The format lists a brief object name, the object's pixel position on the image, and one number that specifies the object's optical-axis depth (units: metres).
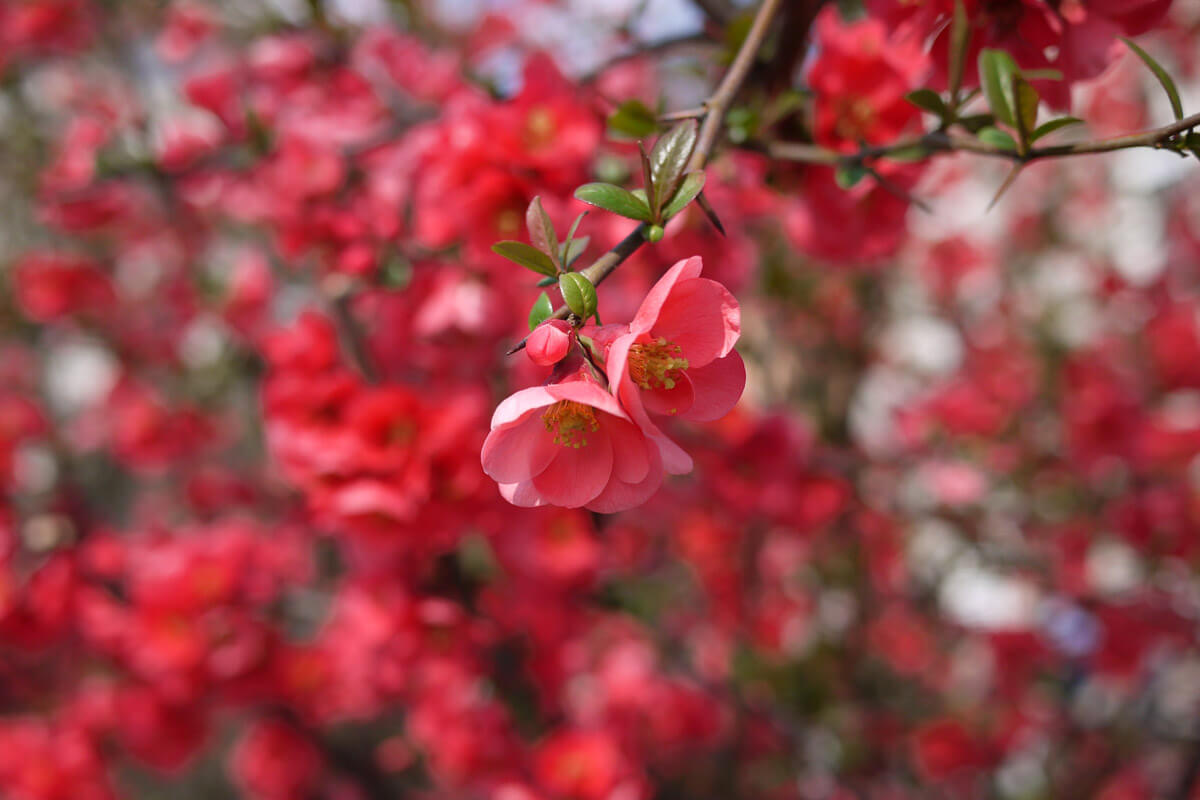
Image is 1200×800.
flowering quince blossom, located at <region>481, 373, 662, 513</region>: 0.37
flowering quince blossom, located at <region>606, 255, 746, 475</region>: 0.36
